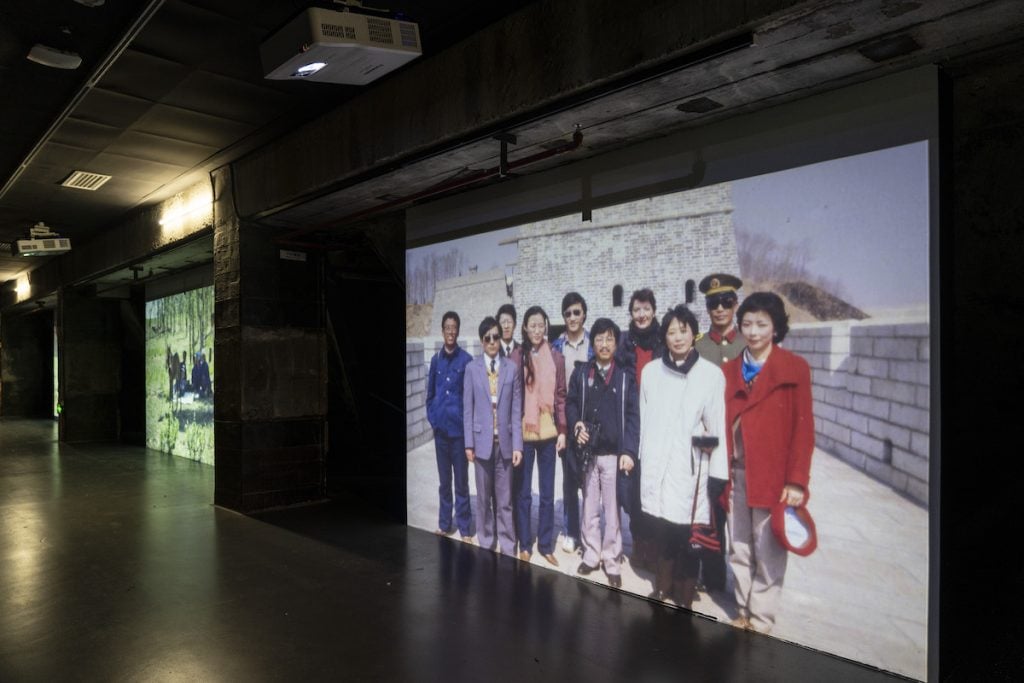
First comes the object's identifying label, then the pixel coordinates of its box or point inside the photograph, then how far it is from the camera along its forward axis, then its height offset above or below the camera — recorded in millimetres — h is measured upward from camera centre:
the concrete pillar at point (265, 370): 6344 -307
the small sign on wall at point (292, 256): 6688 +879
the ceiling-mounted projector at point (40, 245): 8570 +1312
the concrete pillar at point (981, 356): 2883 -110
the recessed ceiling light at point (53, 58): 3979 +1797
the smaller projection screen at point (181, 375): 9703 -556
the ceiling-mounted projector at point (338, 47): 3105 +1457
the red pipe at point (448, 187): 3850 +1126
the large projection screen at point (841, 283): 2873 +257
